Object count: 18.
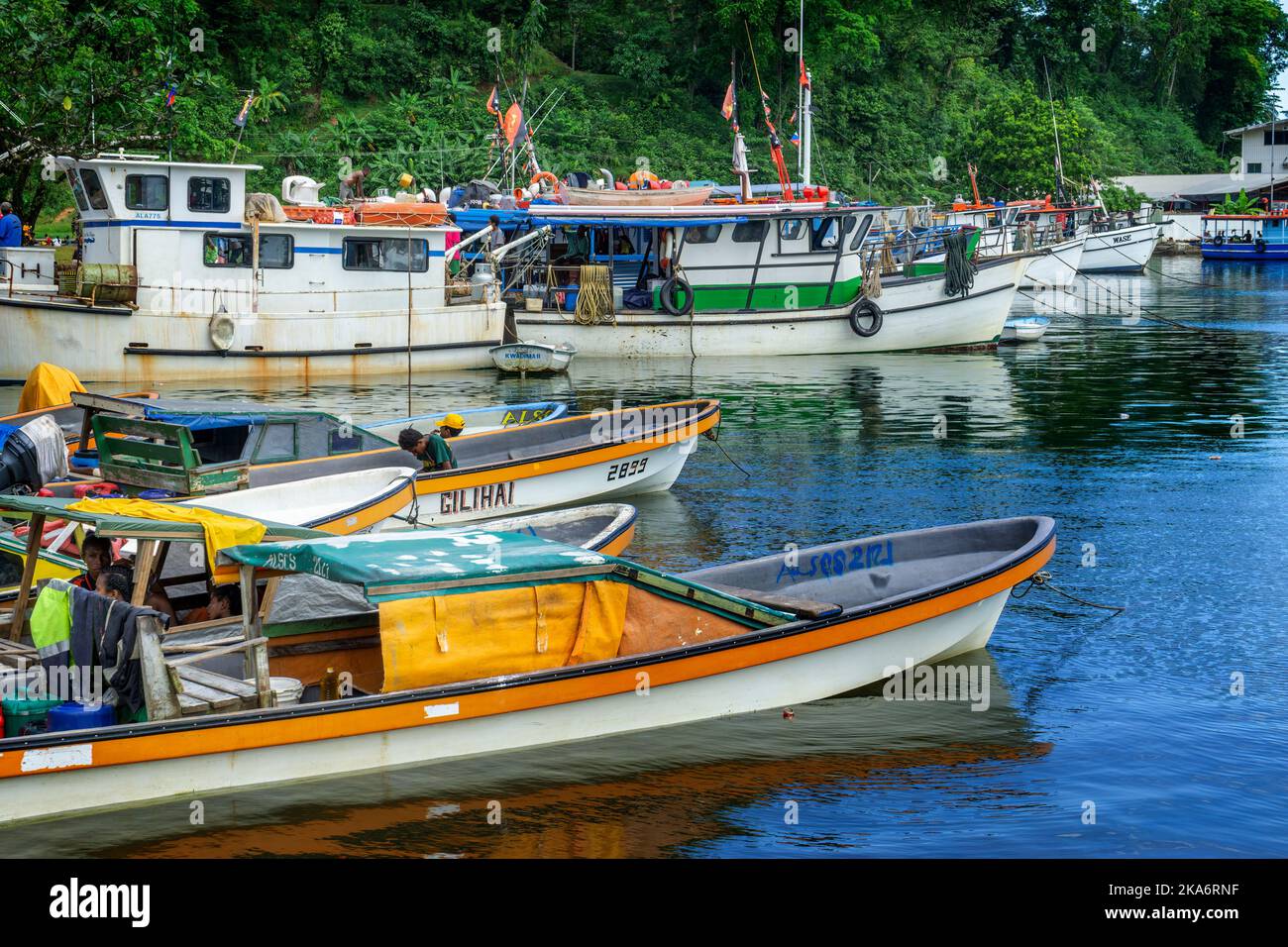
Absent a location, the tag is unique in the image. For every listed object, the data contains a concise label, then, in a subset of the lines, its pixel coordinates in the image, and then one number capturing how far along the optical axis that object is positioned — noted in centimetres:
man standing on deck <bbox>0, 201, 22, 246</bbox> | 3041
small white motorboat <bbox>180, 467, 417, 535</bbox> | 1481
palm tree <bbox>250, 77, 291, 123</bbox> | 4916
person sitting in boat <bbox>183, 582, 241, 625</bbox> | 1170
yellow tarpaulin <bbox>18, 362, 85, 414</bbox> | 1983
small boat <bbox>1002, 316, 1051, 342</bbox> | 3894
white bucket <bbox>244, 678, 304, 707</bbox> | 1043
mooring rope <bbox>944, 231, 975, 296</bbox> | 3456
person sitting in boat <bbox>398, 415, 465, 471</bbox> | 1758
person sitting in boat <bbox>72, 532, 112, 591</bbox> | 1151
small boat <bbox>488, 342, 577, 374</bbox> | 3167
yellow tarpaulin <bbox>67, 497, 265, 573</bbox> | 1055
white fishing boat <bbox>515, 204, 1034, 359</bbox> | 3419
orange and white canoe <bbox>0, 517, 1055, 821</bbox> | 980
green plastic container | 991
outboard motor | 1617
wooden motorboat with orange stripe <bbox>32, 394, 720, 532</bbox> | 1595
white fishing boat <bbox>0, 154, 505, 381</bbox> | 2819
